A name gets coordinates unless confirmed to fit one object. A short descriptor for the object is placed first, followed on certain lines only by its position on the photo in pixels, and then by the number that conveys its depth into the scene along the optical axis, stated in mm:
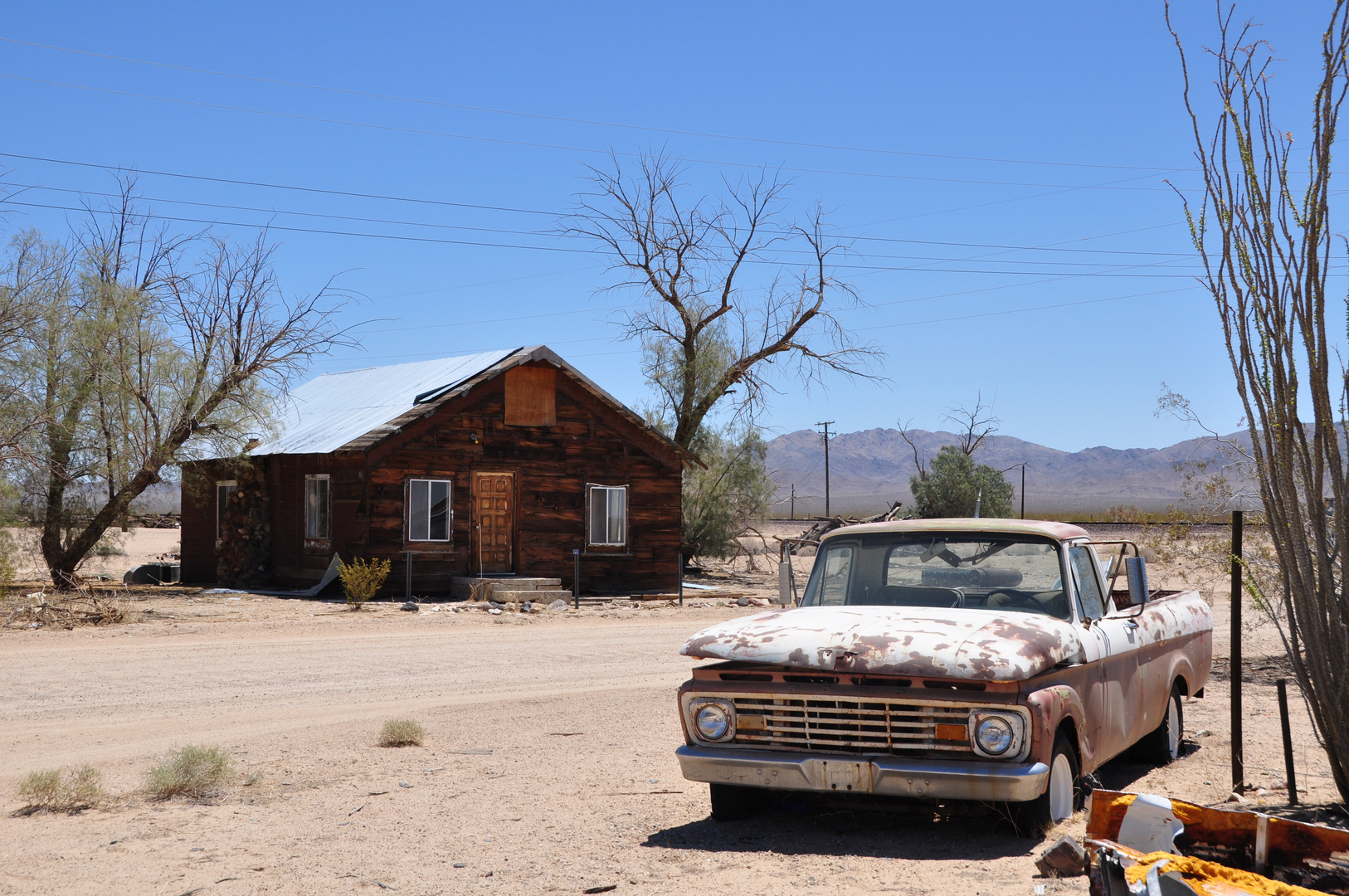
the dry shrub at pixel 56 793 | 7086
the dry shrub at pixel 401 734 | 9188
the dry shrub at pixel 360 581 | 22328
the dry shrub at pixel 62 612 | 18750
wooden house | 24438
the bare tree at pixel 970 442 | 46031
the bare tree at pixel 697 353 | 33625
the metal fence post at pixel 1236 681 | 7133
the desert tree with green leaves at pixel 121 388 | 22844
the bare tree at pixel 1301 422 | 5746
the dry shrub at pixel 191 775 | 7352
